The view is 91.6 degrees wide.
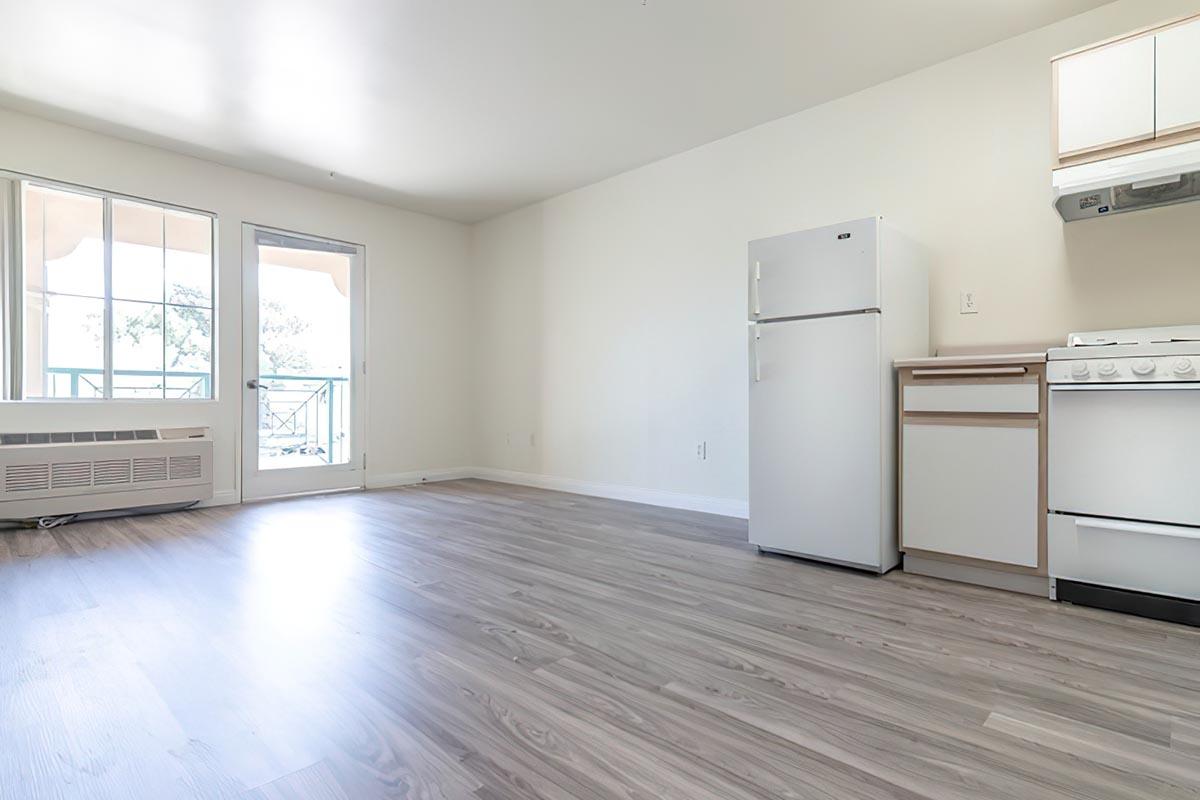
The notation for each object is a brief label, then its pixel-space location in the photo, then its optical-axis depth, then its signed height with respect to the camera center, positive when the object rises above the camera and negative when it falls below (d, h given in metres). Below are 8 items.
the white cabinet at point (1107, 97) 2.13 +1.13
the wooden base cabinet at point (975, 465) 2.31 -0.29
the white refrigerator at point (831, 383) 2.58 +0.06
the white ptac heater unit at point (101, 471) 3.53 -0.47
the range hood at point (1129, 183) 2.06 +0.82
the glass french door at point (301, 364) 4.58 +0.28
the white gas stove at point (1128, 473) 2.00 -0.28
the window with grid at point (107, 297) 3.76 +0.70
